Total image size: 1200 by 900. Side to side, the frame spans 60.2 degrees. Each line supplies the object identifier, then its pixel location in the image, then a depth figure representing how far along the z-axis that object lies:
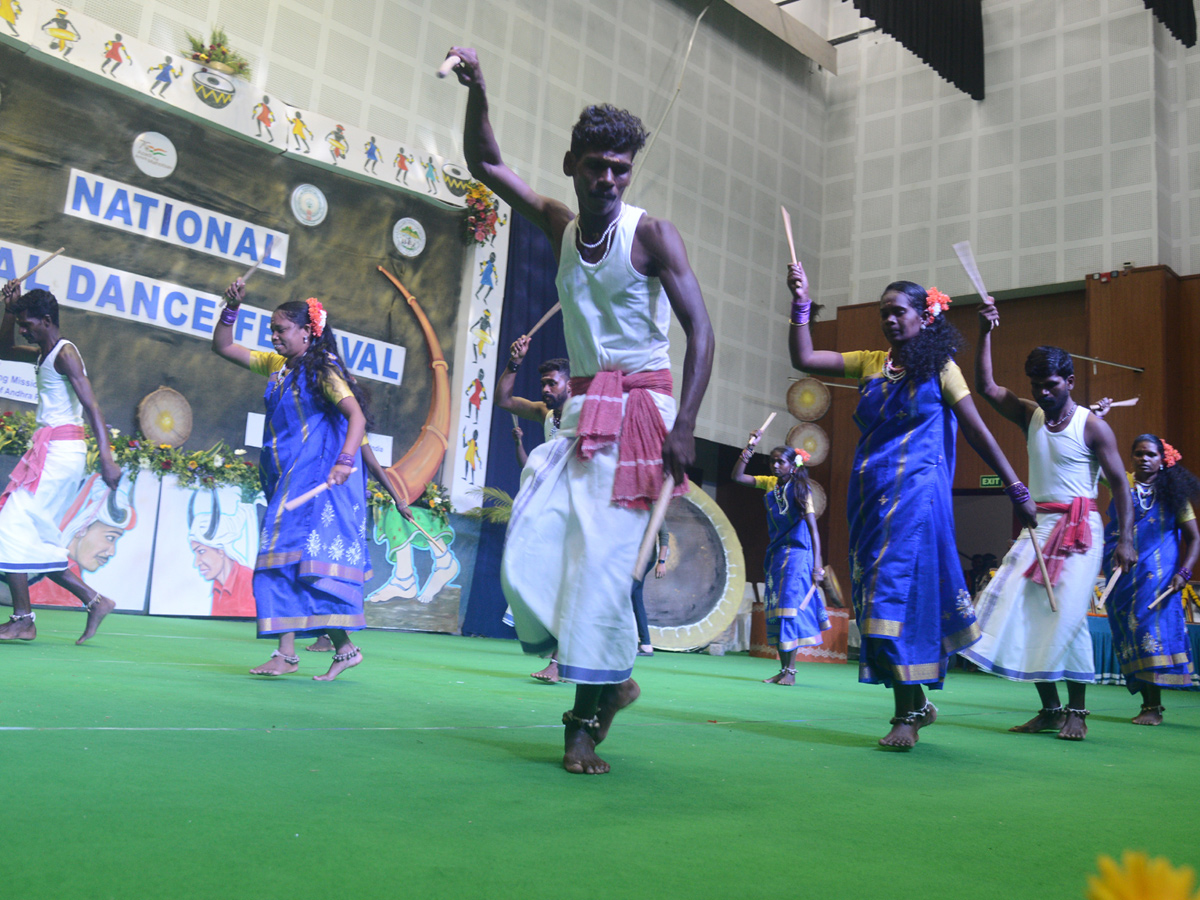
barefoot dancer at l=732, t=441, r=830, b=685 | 6.68
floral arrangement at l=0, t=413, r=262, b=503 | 7.22
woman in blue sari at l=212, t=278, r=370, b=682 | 4.08
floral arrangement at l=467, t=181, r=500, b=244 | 10.42
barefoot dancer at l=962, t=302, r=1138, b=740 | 4.12
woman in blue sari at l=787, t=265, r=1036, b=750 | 3.27
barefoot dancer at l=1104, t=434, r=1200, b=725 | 5.13
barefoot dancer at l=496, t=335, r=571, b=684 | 5.02
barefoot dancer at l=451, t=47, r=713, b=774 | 2.39
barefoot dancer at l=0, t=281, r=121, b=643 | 4.75
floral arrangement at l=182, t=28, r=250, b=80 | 8.64
